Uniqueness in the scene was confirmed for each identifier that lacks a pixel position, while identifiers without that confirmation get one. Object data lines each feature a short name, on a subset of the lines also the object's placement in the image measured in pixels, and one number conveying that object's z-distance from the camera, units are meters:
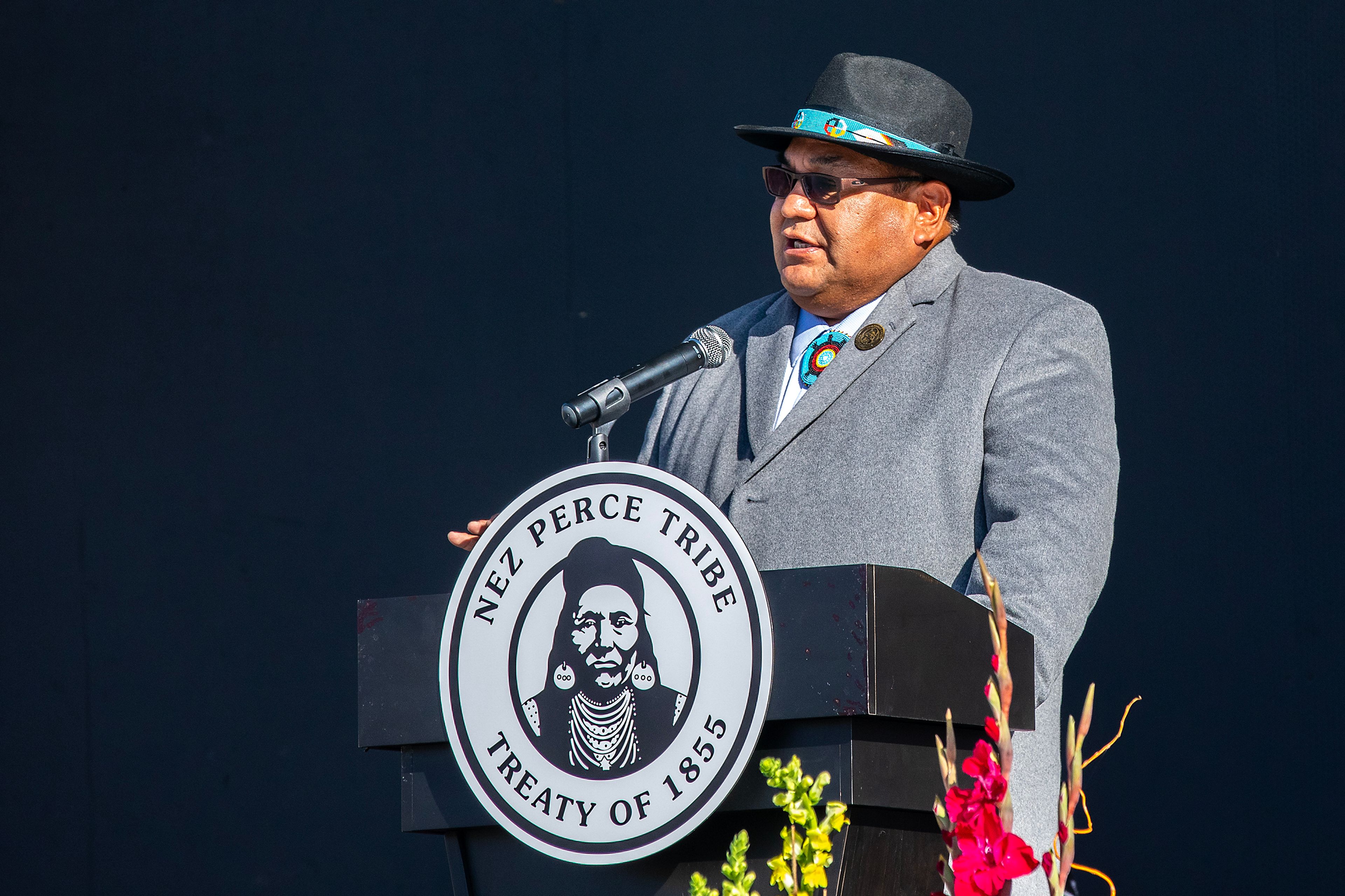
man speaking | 13.10
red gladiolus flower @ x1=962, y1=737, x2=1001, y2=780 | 11.65
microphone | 12.81
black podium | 12.64
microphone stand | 12.82
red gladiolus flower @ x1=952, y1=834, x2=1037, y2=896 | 11.67
